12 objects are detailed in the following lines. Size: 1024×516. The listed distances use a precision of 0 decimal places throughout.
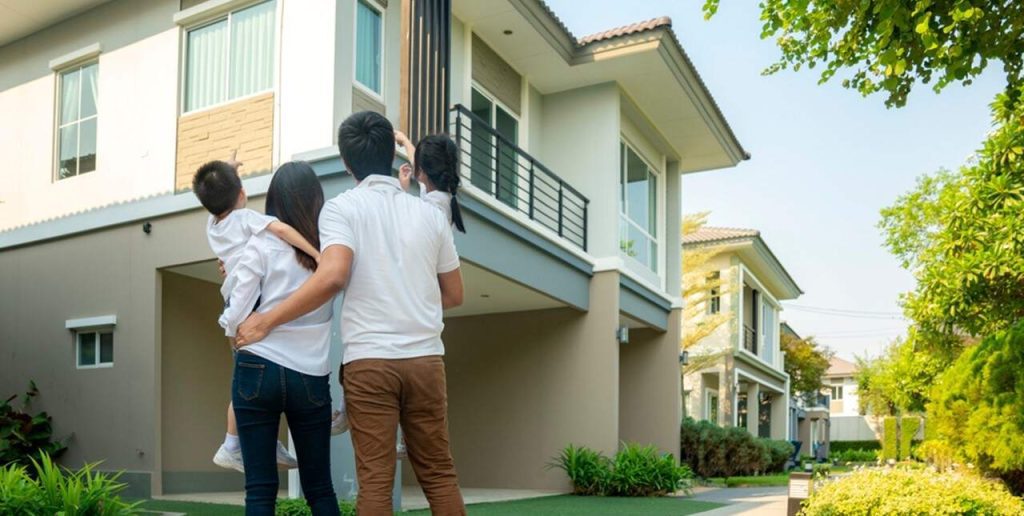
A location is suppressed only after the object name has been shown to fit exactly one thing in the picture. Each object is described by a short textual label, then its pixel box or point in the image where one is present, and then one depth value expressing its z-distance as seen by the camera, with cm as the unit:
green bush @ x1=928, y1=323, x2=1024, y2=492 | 801
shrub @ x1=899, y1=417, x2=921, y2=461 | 3766
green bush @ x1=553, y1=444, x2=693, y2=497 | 1253
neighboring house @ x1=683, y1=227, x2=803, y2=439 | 2462
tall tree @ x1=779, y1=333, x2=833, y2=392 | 4022
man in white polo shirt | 287
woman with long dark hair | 302
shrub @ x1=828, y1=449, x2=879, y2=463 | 3709
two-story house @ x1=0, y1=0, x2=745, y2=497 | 969
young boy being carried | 322
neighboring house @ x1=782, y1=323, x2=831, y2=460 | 4044
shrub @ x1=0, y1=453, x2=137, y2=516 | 499
